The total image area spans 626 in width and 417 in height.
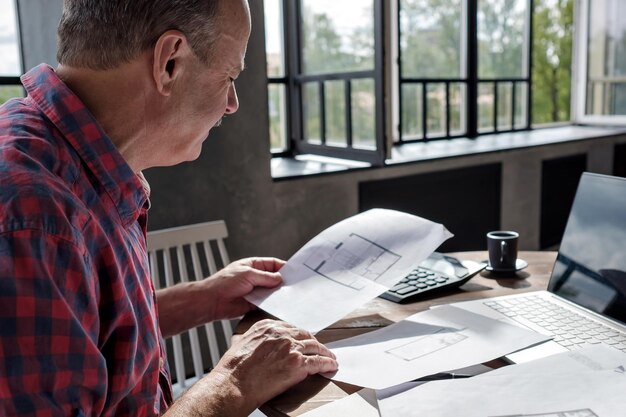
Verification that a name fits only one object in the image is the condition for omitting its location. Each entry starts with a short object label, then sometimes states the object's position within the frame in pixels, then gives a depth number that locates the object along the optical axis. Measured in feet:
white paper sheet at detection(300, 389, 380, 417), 2.62
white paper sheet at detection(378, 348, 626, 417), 2.41
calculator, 4.14
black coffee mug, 4.58
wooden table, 2.81
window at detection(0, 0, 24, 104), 7.95
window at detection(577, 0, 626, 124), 16.98
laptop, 3.31
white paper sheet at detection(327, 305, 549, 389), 2.93
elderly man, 2.00
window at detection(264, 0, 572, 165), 10.04
